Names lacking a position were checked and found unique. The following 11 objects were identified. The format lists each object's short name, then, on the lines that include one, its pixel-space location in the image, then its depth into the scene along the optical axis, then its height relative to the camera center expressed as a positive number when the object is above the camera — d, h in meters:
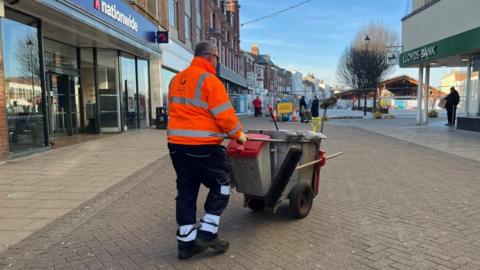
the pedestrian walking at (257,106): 33.22 -0.29
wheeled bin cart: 4.17 -0.69
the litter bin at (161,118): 17.38 -0.63
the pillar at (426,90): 19.94 +0.57
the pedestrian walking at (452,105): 17.86 -0.19
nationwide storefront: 9.13 +1.16
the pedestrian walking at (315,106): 24.38 -0.24
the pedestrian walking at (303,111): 25.13 -0.56
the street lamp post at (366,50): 41.77 +5.36
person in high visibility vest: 3.40 -0.33
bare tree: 42.44 +4.89
